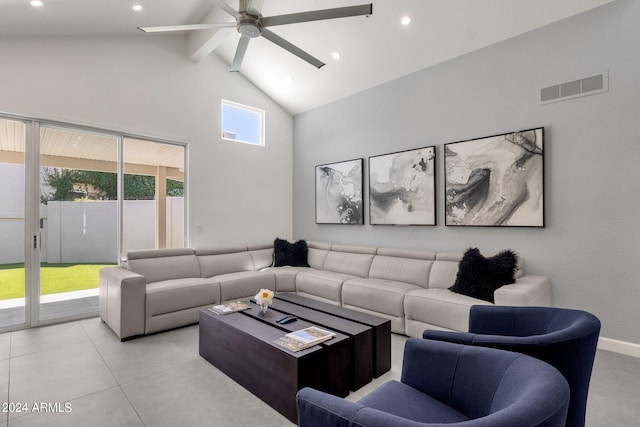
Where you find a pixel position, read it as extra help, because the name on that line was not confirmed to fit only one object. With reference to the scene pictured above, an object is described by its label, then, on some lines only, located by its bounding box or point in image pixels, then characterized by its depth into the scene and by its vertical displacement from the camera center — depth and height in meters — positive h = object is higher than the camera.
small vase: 2.84 -0.82
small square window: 5.39 +1.63
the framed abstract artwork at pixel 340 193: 5.04 +0.37
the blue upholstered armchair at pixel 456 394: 0.85 -0.66
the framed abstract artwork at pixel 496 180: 3.32 +0.39
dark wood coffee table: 2.02 -1.00
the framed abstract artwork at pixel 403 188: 4.19 +0.38
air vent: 2.99 +1.24
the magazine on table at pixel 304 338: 2.11 -0.86
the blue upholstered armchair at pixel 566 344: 1.39 -0.61
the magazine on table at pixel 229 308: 2.89 -0.88
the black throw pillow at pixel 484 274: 3.03 -0.58
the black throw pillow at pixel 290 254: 5.16 -0.64
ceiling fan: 2.50 +1.64
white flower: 2.81 -0.73
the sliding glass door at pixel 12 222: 3.55 -0.07
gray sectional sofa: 3.14 -0.84
